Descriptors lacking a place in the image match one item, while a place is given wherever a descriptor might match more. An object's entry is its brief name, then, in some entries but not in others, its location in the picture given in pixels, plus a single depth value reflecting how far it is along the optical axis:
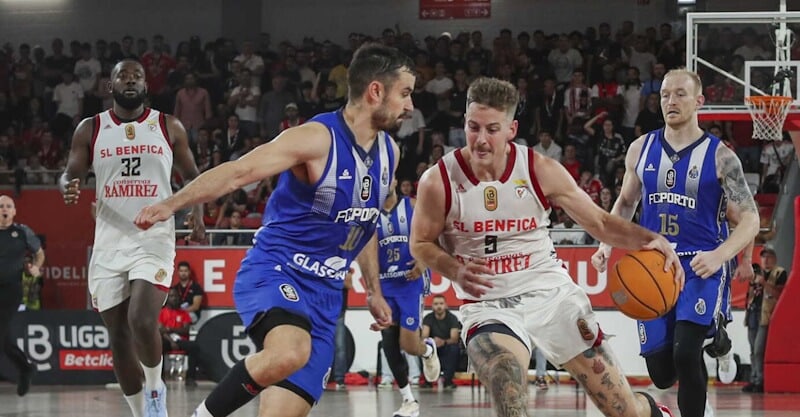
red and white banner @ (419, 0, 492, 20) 23.44
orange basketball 5.99
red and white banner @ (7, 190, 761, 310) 15.26
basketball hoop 12.41
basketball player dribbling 5.86
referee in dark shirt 13.20
